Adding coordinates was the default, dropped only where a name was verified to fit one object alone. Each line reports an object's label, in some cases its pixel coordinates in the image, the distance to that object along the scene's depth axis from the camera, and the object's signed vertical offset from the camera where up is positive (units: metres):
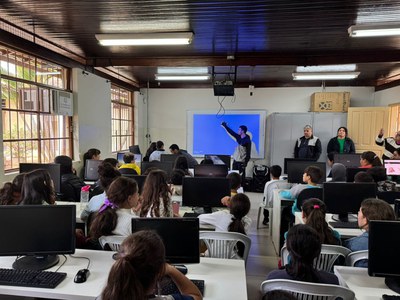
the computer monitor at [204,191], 3.27 -0.66
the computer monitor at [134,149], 7.48 -0.50
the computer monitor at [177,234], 1.82 -0.64
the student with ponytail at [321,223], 2.32 -0.72
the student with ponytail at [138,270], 1.00 -0.51
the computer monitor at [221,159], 6.06 -0.57
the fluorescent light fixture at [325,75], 6.34 +1.28
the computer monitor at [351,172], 4.08 -0.53
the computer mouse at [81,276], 1.72 -0.87
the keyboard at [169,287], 1.59 -0.86
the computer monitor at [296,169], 4.47 -0.55
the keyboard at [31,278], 1.66 -0.87
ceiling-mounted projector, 6.56 +0.98
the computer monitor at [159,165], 4.51 -0.55
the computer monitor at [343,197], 2.96 -0.64
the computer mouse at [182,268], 1.87 -0.89
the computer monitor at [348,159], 5.20 -0.45
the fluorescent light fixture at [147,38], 3.97 +1.26
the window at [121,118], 7.62 +0.31
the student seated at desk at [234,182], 3.50 -0.61
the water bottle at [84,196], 3.59 -0.83
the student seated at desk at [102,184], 2.98 -0.62
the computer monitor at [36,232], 1.86 -0.66
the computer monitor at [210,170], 4.30 -0.58
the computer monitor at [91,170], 4.83 -0.67
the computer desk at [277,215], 3.80 -1.13
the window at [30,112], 4.05 +0.24
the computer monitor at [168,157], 5.25 -0.48
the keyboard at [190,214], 3.12 -0.90
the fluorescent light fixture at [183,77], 6.96 +1.29
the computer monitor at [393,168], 4.59 -0.52
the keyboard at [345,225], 2.86 -0.90
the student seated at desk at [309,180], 3.53 -0.58
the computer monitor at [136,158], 5.81 -0.57
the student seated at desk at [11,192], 2.54 -0.57
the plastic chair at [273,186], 4.54 -0.83
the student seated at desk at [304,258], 1.64 -0.70
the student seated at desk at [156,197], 2.65 -0.61
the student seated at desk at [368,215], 2.08 -0.58
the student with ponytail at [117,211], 2.19 -0.63
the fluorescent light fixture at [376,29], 3.54 +1.28
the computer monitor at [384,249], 1.69 -0.66
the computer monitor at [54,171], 3.78 -0.55
